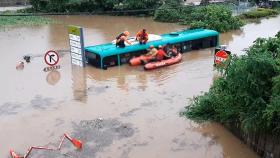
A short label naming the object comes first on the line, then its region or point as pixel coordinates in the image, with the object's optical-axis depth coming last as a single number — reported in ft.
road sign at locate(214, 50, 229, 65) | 49.70
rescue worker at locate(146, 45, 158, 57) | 56.36
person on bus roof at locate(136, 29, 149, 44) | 57.98
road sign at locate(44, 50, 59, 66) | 55.47
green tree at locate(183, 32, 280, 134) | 28.09
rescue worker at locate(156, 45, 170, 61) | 56.53
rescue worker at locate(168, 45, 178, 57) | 58.95
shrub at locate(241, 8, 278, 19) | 99.30
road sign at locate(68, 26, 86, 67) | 53.93
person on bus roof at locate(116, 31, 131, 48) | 56.29
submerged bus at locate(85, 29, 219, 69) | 55.62
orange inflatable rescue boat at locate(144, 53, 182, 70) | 54.60
